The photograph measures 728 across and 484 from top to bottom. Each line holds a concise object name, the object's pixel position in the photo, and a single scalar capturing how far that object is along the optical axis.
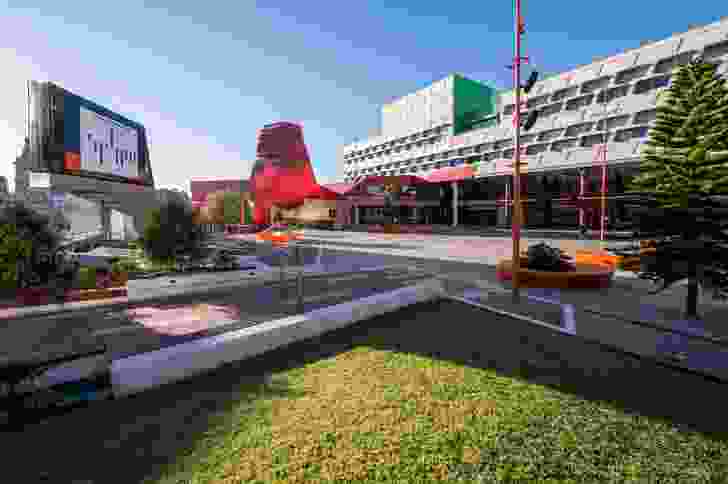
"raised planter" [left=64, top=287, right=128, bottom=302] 9.11
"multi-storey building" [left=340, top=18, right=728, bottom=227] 35.94
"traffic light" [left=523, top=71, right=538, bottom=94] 9.41
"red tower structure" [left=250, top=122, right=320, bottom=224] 45.03
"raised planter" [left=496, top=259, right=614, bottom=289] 11.48
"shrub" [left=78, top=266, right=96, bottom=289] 9.70
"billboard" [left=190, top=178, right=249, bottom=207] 106.44
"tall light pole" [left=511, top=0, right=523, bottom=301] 9.38
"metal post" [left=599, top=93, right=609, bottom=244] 39.08
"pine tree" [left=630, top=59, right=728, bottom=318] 7.62
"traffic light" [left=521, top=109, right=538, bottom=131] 9.16
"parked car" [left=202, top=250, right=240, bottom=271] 12.67
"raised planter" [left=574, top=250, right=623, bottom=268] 15.66
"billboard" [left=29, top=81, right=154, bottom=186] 13.34
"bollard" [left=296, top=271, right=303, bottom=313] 7.72
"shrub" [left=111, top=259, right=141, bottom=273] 11.48
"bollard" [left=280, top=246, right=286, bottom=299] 10.34
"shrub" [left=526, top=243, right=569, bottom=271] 12.37
